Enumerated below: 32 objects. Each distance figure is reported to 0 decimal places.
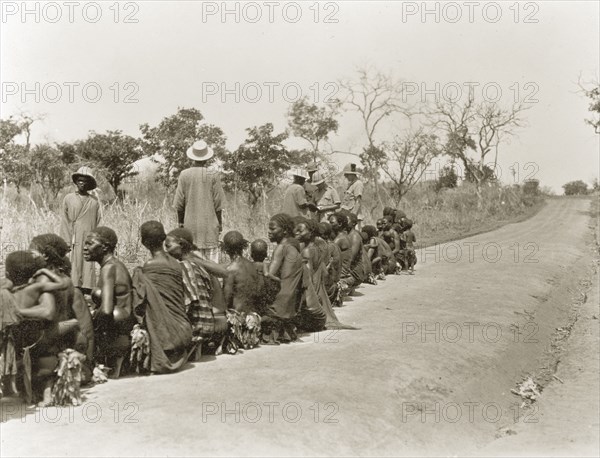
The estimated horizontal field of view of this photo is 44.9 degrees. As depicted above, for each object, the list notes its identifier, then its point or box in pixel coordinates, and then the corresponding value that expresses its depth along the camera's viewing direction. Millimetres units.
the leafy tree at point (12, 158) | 22078
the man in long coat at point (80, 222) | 7918
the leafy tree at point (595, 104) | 34250
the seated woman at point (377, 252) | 12812
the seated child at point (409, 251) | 14227
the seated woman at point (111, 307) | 5918
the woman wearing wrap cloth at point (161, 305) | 6125
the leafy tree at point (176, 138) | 21062
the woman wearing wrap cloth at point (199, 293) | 6680
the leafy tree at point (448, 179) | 45675
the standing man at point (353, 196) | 13656
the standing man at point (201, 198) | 8781
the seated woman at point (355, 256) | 11060
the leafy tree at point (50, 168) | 22562
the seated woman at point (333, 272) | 9516
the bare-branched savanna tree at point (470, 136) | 44906
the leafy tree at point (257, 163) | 21547
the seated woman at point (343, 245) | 10664
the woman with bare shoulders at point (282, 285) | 7621
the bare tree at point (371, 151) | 31234
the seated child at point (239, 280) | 7344
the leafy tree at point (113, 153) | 22375
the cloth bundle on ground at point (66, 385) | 5160
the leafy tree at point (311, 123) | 29703
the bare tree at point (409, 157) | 30047
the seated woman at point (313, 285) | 8062
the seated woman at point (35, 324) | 5133
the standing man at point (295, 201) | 11250
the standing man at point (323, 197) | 12750
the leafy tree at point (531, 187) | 52925
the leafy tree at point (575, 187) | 87512
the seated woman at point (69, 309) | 5535
